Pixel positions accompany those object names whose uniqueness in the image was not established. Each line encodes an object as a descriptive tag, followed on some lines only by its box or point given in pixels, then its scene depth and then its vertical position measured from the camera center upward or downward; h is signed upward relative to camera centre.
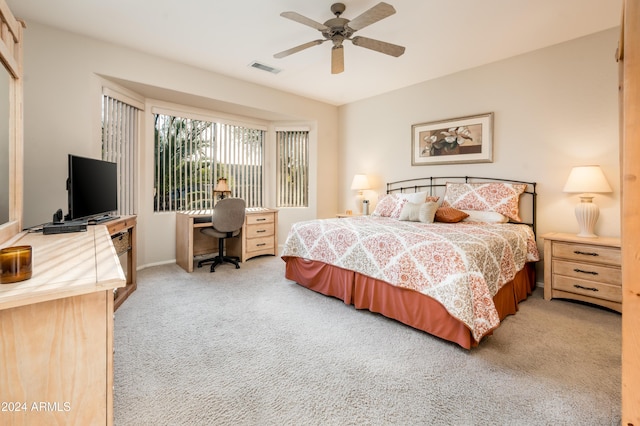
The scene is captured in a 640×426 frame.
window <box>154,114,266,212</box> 4.40 +0.84
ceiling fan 2.36 +1.57
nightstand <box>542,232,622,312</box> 2.66 -0.53
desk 4.04 -0.37
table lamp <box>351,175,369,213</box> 4.98 +0.51
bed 2.07 -0.38
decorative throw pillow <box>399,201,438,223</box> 3.46 +0.01
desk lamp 4.62 +0.41
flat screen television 2.43 +0.23
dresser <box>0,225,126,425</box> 0.90 -0.44
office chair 3.90 -0.11
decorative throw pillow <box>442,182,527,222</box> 3.45 +0.20
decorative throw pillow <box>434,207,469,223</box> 3.44 -0.02
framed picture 3.87 +1.01
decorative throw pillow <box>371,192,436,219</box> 3.99 +0.15
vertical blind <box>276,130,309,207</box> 5.61 +0.87
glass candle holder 0.91 -0.16
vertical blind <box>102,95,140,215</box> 3.59 +0.89
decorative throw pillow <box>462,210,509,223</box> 3.40 -0.04
